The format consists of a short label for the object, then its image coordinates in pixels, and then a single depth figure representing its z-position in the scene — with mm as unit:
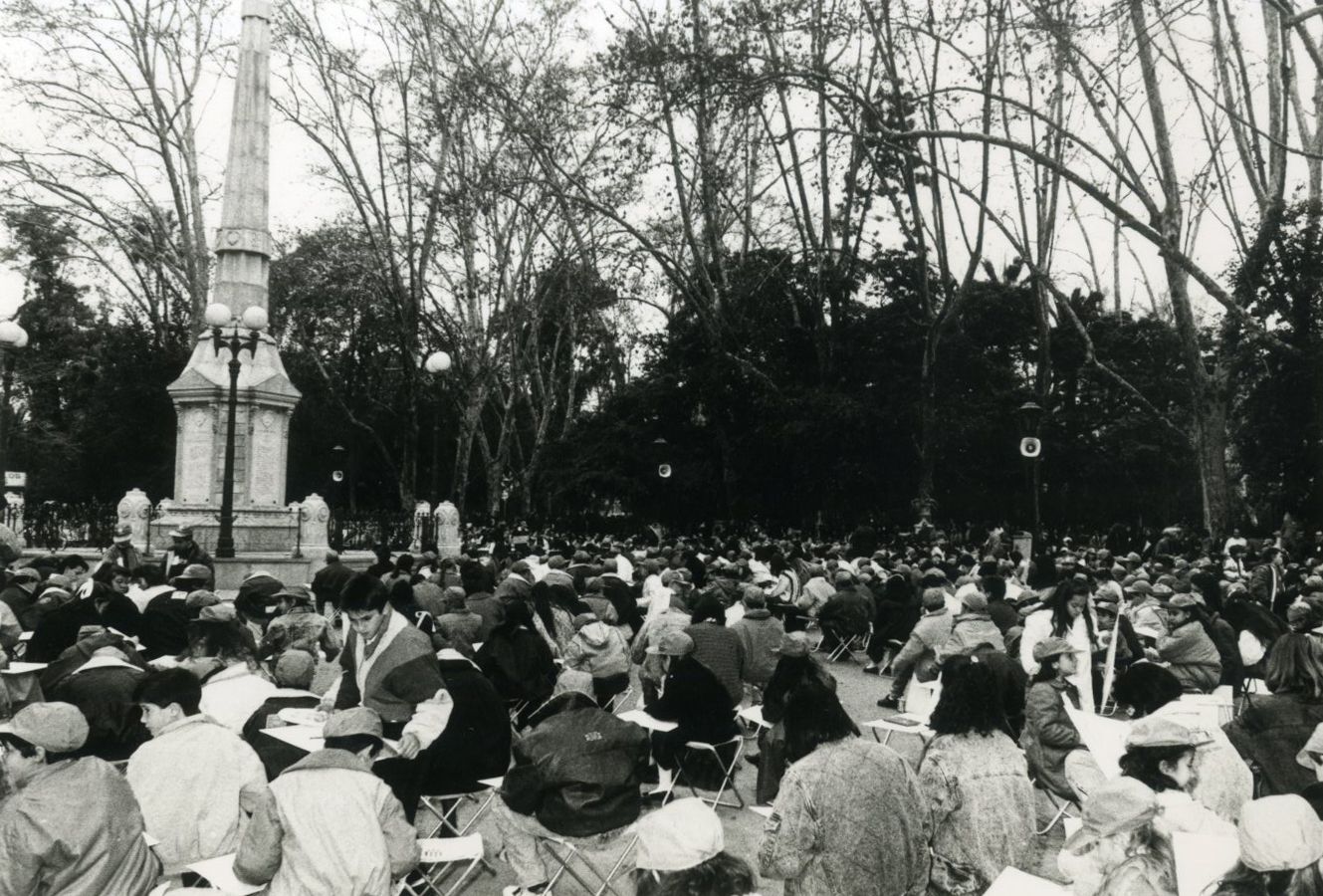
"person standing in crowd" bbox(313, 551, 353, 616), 12477
